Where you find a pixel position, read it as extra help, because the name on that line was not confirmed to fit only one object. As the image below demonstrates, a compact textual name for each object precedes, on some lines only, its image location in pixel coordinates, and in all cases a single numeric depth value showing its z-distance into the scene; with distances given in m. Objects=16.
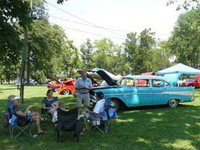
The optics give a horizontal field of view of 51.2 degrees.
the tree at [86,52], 59.05
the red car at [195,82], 22.75
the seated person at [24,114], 5.65
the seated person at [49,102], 6.70
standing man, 7.53
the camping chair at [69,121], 5.38
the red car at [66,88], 16.61
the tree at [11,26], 6.69
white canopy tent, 20.54
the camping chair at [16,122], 5.65
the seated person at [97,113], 6.05
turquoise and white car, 9.12
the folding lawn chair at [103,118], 6.06
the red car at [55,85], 19.37
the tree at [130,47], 41.15
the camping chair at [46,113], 6.73
